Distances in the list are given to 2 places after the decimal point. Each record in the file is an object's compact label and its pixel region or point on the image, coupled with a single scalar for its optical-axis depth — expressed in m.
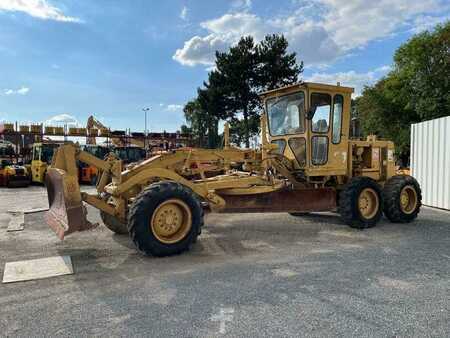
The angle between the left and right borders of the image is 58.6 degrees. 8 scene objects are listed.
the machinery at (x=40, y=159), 19.44
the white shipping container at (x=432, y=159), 10.47
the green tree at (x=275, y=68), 31.31
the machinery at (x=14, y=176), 18.61
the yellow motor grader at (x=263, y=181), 5.56
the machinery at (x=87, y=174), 19.75
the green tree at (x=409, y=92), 27.61
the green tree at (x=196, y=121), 35.75
